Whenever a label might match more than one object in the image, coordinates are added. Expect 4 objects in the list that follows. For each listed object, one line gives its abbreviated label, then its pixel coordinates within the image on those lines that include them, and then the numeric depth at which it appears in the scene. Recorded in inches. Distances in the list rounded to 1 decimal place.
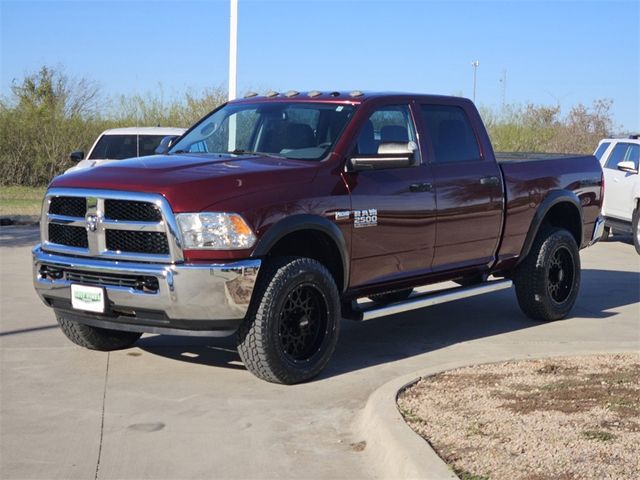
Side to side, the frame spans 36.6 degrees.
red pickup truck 249.3
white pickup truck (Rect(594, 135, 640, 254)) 617.6
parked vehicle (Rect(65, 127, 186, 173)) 673.6
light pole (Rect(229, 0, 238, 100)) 591.5
